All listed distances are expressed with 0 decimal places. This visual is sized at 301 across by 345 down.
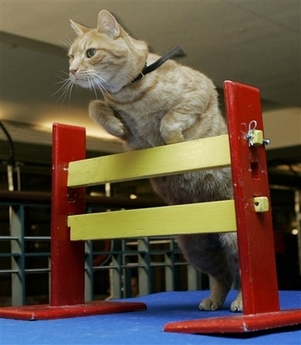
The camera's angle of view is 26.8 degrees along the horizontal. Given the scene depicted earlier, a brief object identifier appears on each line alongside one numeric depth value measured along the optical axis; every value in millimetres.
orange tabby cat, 1756
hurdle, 1411
